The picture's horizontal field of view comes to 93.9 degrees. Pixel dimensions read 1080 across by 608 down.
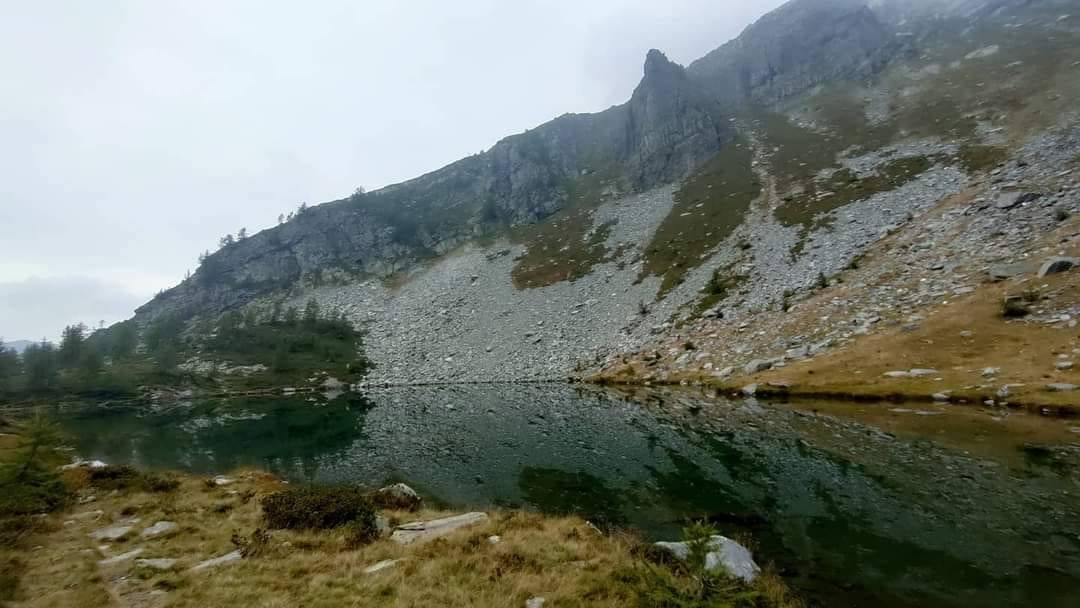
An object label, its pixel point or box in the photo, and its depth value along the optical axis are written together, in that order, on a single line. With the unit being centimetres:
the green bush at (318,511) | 1684
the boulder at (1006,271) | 4644
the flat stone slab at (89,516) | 1888
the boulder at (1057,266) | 4291
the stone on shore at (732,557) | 1203
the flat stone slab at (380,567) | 1251
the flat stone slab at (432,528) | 1516
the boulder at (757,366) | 5128
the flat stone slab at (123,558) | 1404
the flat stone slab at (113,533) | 1659
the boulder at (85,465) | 2617
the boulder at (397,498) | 2003
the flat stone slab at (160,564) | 1365
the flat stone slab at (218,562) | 1341
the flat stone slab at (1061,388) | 3206
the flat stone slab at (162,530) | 1678
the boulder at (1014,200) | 5659
